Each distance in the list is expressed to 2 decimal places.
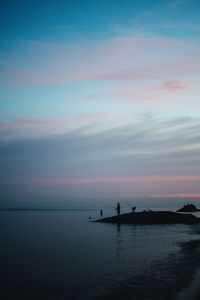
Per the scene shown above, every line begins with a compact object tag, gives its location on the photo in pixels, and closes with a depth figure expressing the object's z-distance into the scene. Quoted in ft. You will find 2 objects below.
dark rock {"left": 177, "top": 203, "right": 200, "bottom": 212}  368.05
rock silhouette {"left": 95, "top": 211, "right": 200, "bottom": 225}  196.24
